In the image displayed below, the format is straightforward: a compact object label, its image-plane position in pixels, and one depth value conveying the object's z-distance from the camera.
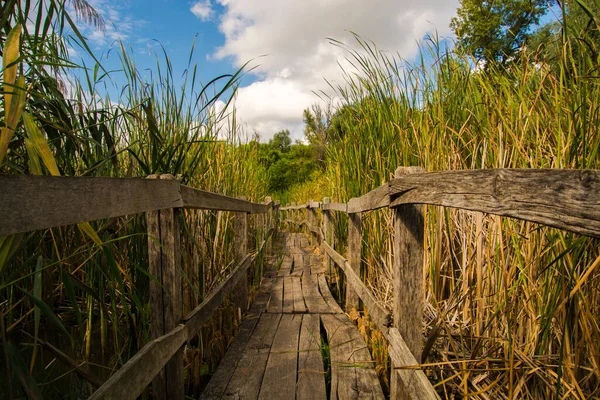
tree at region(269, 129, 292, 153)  44.23
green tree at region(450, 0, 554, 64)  17.14
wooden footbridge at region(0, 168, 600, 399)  0.68
